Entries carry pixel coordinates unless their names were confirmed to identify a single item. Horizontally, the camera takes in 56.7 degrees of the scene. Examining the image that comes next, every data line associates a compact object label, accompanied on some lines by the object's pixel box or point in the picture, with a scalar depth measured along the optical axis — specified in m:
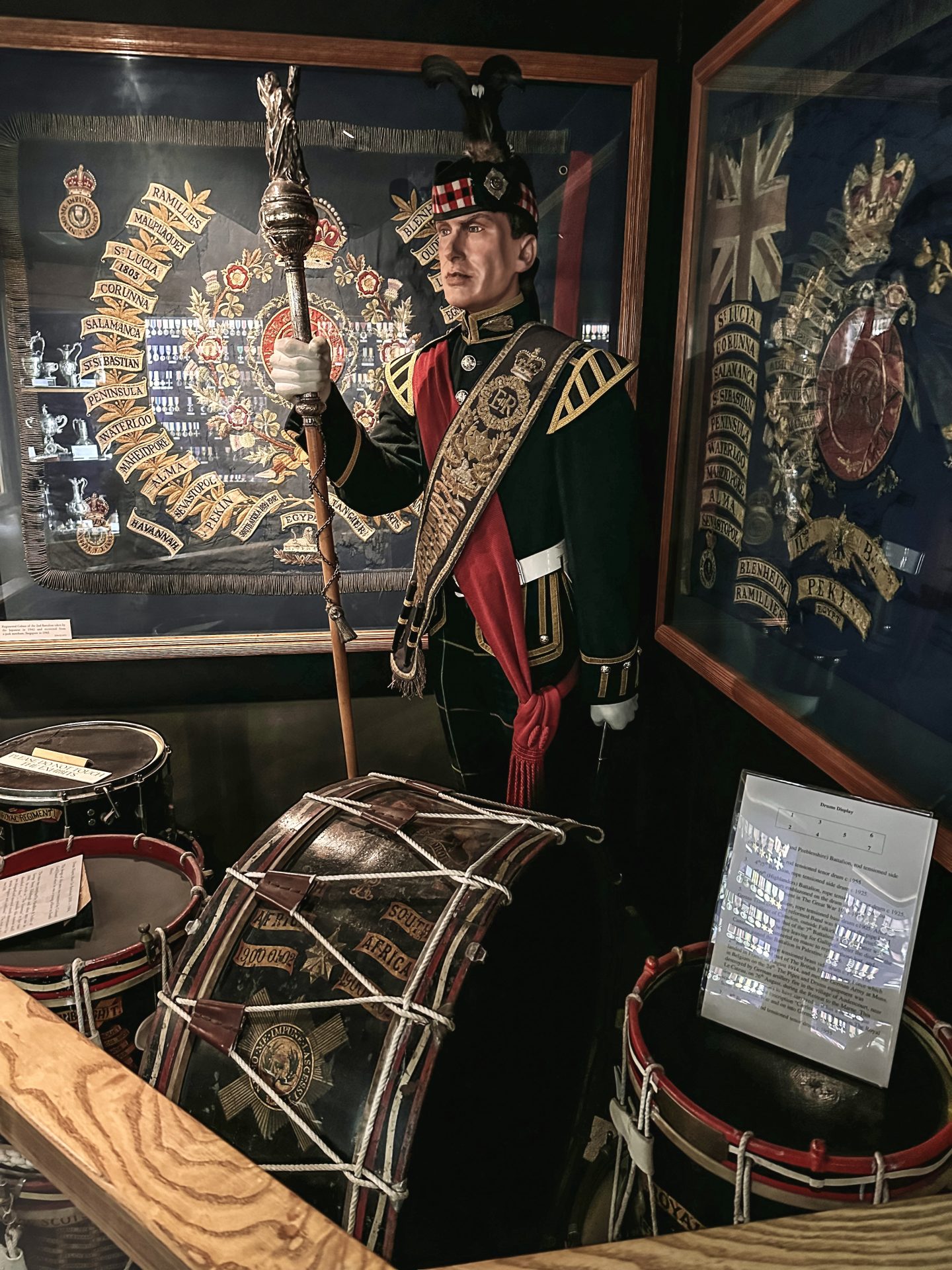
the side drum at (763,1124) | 1.07
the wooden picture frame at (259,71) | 1.92
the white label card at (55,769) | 1.97
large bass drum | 1.18
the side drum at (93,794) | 1.91
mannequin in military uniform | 1.67
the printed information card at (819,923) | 1.19
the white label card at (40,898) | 1.61
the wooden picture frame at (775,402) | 1.36
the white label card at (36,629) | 2.29
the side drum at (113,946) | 1.49
